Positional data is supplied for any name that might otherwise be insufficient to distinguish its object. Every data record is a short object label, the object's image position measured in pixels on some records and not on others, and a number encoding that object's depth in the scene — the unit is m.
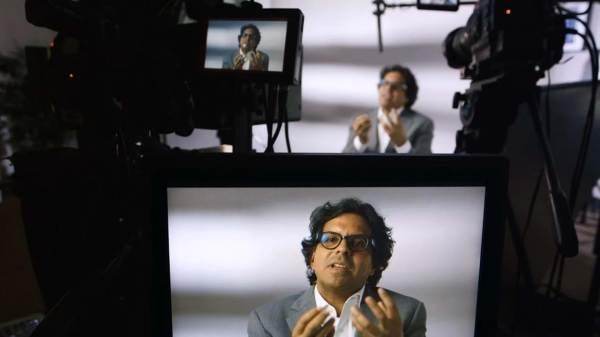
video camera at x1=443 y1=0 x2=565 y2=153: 0.79
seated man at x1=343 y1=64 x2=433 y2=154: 1.86
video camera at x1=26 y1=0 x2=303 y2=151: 0.58
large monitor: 0.44
